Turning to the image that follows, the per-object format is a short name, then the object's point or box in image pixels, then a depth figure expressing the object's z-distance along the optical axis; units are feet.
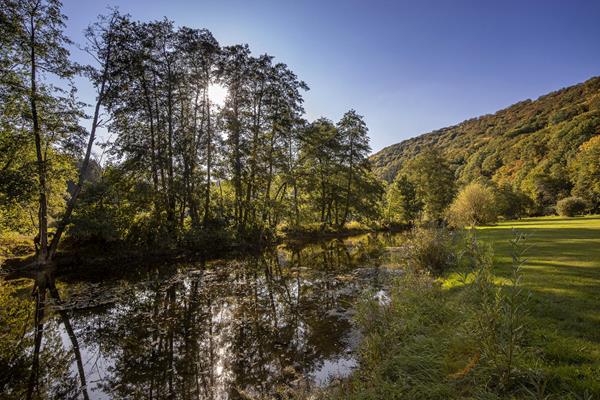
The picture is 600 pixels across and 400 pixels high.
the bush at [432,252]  34.63
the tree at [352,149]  116.37
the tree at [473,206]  81.87
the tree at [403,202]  150.51
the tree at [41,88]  46.19
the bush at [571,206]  107.04
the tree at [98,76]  55.21
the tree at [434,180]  147.74
